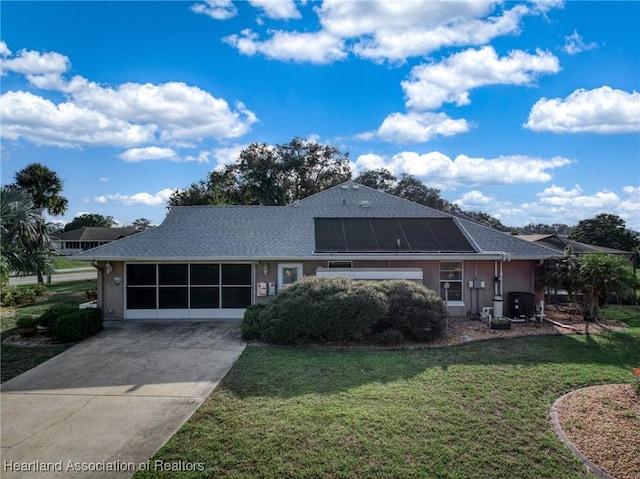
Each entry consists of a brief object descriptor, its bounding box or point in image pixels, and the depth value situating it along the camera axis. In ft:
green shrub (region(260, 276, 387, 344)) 33.32
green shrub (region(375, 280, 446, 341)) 34.42
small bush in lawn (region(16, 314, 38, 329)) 36.12
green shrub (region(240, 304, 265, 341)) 35.37
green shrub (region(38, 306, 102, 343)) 35.63
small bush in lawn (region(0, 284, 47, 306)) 55.01
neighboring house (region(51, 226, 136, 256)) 177.37
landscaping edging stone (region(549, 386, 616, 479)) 14.83
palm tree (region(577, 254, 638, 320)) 39.68
